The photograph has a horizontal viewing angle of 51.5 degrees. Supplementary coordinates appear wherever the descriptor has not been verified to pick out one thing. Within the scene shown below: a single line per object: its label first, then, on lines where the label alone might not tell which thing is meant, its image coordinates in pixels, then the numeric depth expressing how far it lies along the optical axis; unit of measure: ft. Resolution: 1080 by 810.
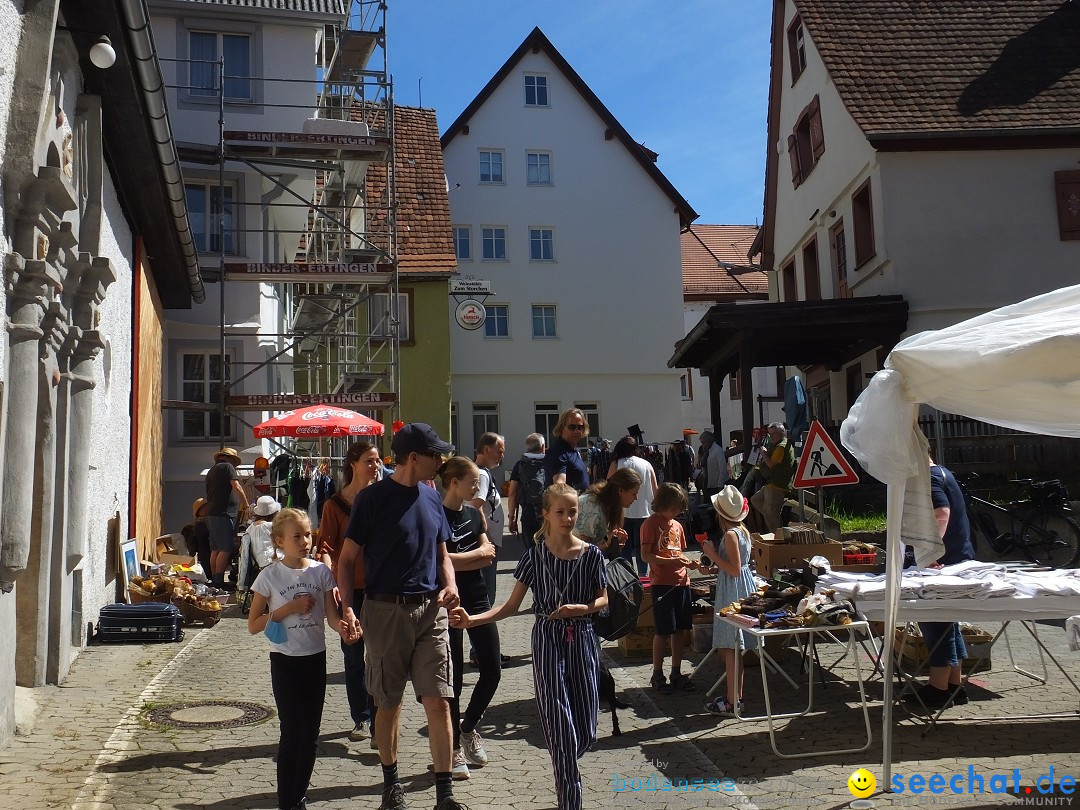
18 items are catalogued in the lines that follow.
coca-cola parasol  54.03
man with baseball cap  17.88
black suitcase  33.30
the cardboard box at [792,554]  32.27
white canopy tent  17.90
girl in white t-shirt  17.38
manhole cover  23.94
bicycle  45.06
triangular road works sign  36.94
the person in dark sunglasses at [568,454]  33.65
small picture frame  37.65
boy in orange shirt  26.68
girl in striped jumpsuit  16.67
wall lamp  25.95
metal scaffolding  62.80
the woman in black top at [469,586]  21.04
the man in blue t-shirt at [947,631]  23.65
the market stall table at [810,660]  20.80
